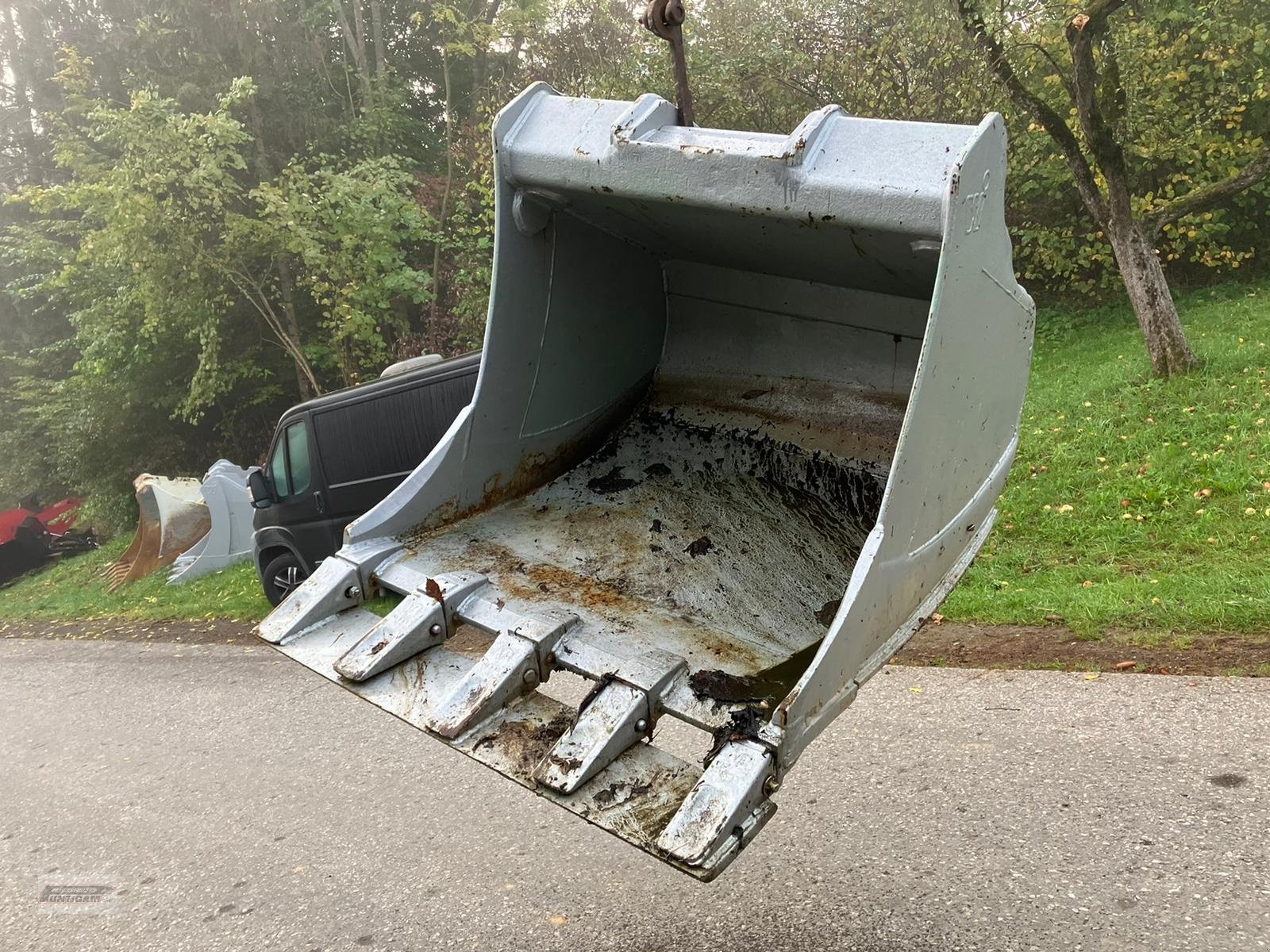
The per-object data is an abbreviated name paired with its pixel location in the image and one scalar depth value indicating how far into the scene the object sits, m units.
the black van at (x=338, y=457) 8.20
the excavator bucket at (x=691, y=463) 2.28
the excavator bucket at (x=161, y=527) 13.18
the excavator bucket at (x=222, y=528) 12.07
